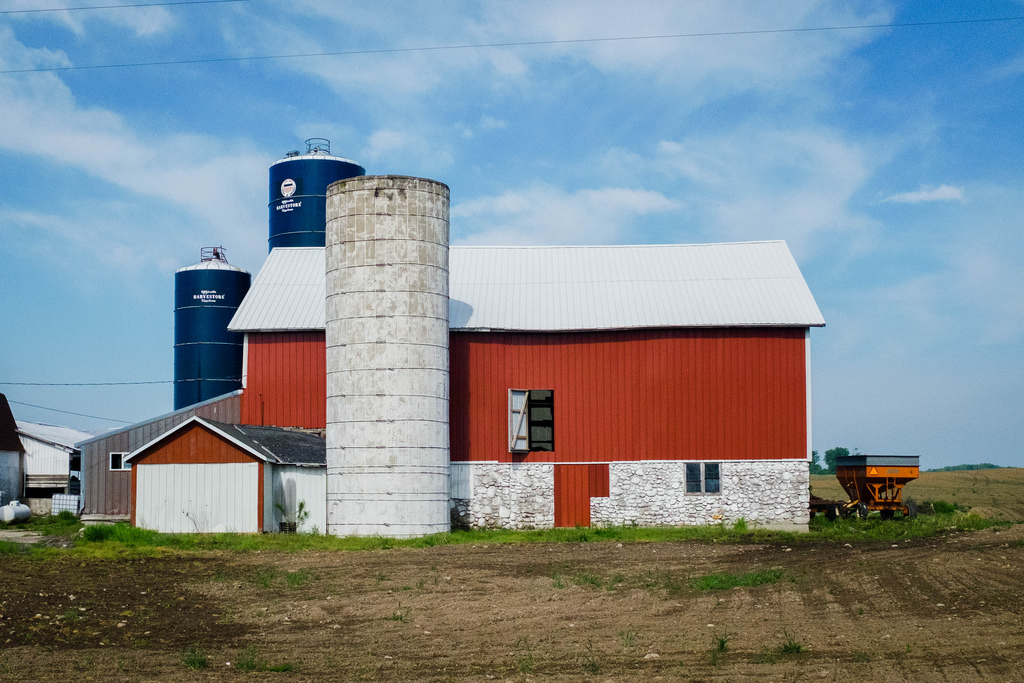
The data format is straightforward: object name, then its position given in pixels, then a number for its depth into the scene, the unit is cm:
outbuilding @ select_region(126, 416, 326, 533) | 2678
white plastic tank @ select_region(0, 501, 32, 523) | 3344
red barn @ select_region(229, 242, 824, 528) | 2998
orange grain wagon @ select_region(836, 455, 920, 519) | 3125
